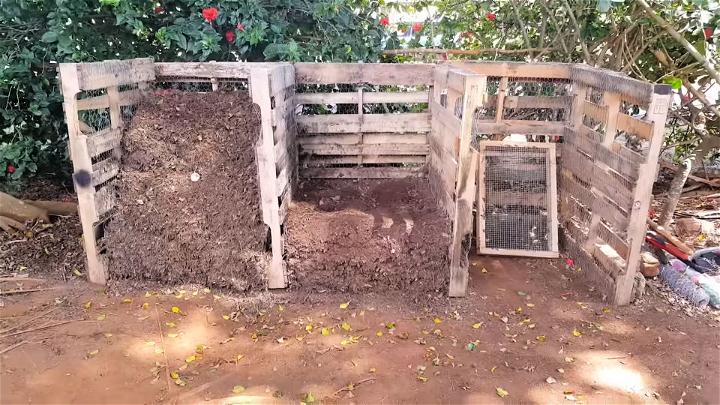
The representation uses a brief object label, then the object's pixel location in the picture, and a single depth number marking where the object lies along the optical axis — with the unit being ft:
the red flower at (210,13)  16.14
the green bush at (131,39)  16.47
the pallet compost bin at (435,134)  12.94
